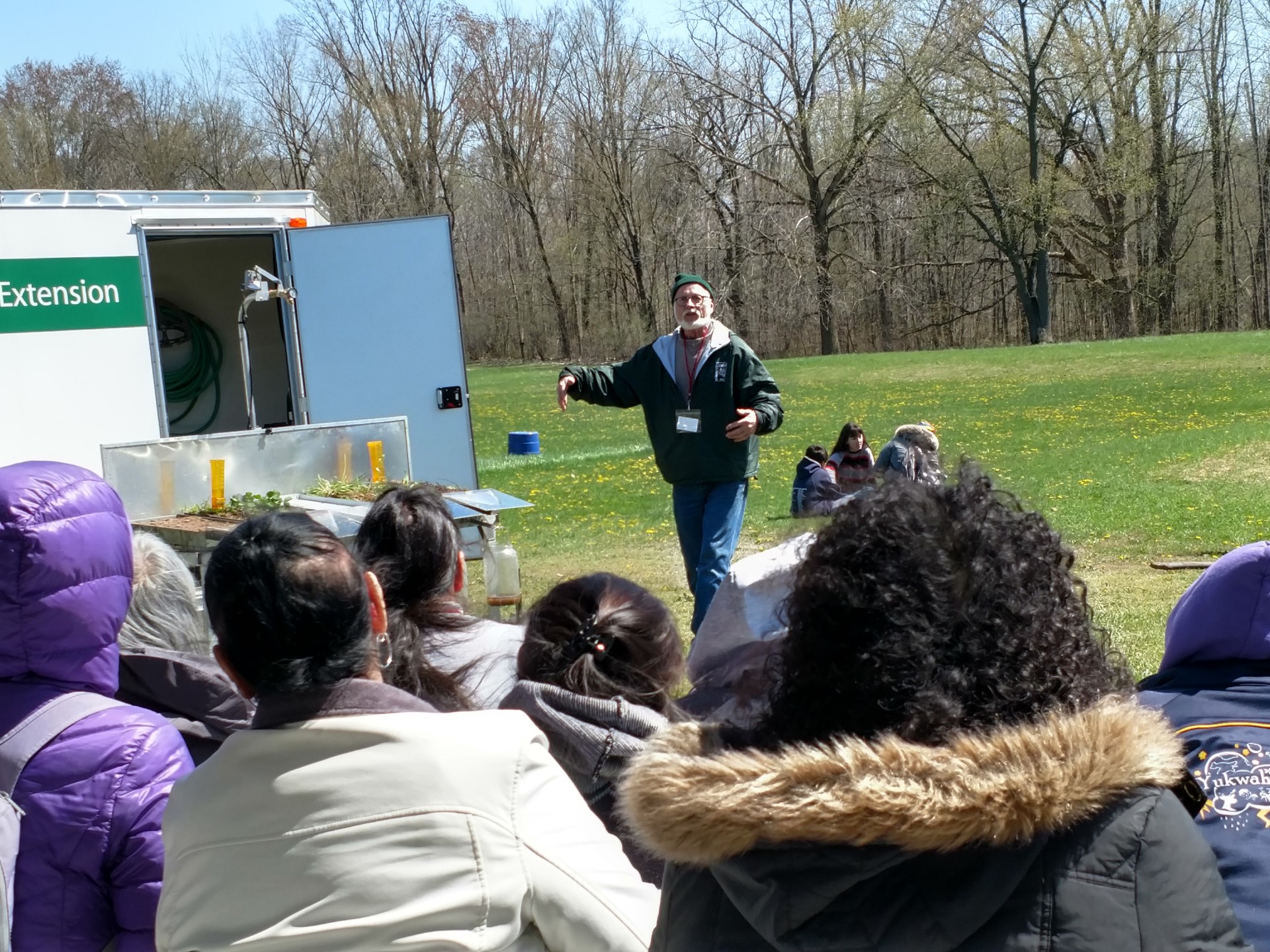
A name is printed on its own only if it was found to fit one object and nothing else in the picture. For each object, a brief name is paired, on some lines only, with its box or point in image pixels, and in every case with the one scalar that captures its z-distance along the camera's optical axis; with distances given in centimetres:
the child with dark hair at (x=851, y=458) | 1118
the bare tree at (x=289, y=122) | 4597
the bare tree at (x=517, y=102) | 4597
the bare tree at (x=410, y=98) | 4525
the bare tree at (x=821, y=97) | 4369
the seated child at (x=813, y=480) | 1058
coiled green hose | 1272
